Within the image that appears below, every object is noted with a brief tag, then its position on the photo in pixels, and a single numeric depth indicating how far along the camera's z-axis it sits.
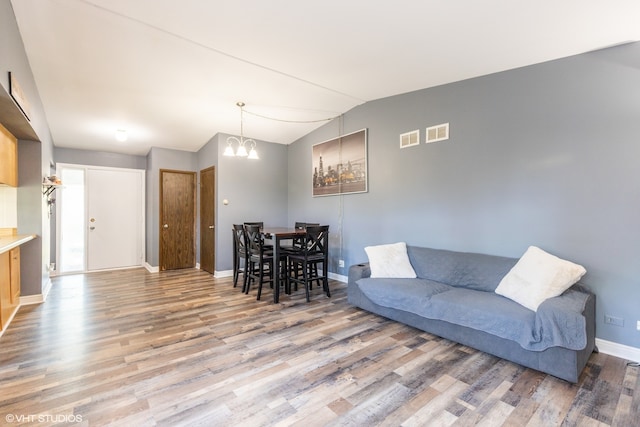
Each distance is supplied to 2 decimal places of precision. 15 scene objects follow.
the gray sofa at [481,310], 2.06
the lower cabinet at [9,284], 2.95
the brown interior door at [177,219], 5.92
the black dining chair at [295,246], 4.25
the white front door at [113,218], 5.80
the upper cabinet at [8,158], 2.96
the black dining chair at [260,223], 4.63
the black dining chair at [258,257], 3.85
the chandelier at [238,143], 3.86
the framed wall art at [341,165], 4.50
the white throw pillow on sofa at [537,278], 2.36
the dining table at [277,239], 3.81
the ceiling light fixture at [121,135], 4.62
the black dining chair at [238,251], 4.38
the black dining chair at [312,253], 3.95
